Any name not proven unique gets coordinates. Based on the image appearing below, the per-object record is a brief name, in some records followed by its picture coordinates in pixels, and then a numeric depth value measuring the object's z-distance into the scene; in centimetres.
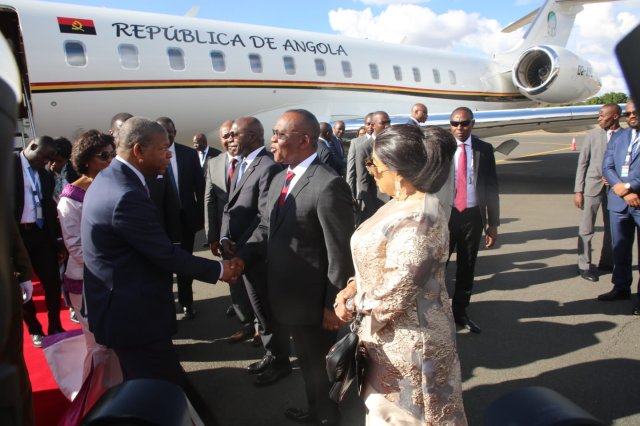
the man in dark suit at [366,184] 579
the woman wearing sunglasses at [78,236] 248
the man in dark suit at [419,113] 687
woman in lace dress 179
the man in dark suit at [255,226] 350
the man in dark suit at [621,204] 443
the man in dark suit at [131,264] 224
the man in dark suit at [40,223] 395
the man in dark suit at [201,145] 668
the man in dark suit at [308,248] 243
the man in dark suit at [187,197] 460
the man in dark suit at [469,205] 417
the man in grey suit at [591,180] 520
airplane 795
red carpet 304
